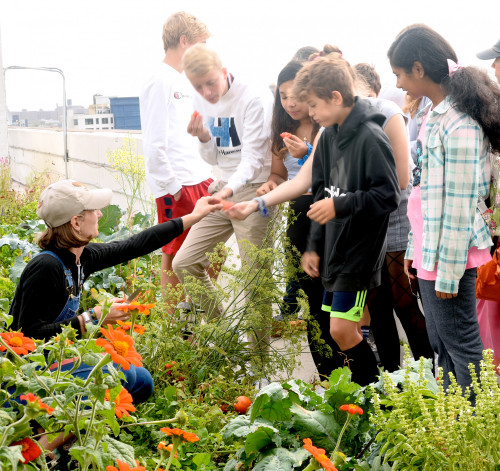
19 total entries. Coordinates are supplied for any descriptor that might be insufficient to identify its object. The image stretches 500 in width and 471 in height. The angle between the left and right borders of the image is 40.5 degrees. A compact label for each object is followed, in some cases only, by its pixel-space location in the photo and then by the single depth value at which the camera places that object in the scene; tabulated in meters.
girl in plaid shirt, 2.50
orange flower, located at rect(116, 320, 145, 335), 1.90
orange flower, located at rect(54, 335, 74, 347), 1.68
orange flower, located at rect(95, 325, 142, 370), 1.48
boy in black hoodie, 2.86
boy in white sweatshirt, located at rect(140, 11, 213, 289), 4.17
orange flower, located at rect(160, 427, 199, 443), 1.51
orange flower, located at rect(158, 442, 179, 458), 1.56
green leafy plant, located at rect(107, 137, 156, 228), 5.69
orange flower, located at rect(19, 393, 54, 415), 1.37
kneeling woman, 2.60
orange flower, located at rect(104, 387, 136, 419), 1.63
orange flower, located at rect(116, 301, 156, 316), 1.83
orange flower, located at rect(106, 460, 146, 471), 1.40
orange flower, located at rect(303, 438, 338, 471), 1.48
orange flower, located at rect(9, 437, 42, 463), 1.45
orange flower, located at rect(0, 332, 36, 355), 1.68
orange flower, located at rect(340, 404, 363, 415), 1.72
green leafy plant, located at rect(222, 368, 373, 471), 1.93
